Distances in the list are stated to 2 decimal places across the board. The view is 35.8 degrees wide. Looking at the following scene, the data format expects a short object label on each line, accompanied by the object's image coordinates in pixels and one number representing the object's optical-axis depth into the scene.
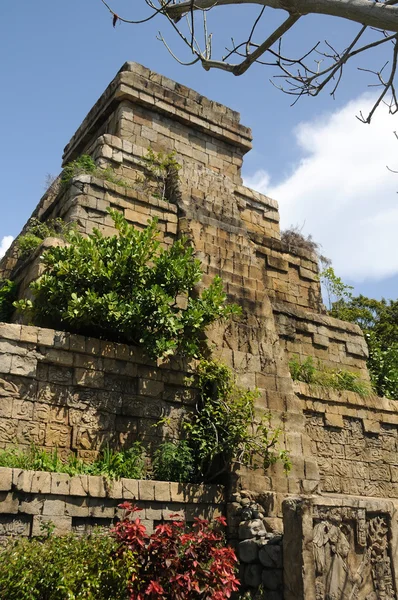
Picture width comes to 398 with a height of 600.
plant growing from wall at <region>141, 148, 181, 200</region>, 11.59
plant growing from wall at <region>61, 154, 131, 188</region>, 10.58
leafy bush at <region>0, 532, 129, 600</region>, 5.27
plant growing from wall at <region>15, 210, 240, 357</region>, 8.09
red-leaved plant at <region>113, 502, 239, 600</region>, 5.87
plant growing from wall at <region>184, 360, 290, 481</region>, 8.16
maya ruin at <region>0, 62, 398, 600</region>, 6.82
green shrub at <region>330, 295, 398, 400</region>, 12.40
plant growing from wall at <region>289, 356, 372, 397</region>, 10.73
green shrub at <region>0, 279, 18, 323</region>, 9.79
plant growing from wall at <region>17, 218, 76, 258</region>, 9.65
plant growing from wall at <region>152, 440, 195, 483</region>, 7.90
